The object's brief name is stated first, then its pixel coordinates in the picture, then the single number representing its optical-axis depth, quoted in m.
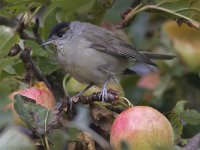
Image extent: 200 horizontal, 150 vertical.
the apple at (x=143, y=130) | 4.45
